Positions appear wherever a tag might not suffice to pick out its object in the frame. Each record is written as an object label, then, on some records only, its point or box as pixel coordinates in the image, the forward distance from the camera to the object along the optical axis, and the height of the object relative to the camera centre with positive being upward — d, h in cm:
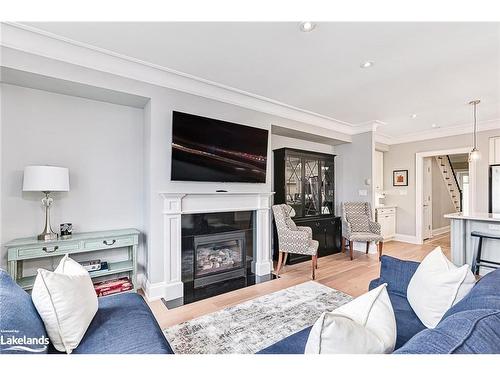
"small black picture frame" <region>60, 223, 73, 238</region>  247 -43
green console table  211 -58
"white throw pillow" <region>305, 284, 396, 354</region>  72 -47
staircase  650 +25
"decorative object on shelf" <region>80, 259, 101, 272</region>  249 -81
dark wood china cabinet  409 -6
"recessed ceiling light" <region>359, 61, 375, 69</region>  244 +129
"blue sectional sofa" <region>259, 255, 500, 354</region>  66 -46
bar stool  302 -93
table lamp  219 +6
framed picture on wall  557 +27
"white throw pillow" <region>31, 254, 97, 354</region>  111 -57
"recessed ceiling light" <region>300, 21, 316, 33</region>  184 +127
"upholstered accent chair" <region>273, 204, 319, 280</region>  336 -70
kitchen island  322 -71
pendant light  349 +55
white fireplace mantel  273 -38
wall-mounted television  277 +48
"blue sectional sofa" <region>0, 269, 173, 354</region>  93 -75
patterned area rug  183 -120
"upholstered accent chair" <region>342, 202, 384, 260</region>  417 -68
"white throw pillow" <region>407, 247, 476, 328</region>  127 -55
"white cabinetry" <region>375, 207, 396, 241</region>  529 -72
